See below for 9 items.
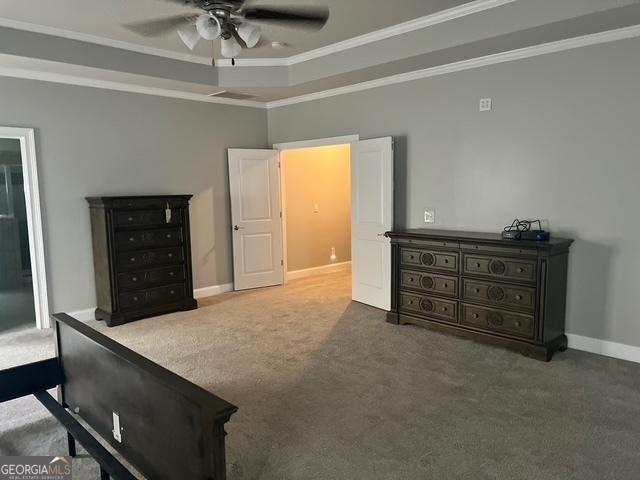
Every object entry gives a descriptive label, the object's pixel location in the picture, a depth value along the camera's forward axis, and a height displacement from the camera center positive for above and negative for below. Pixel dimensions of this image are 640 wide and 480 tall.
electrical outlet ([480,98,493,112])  4.44 +0.79
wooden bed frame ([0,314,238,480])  1.70 -0.97
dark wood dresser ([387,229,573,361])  3.81 -0.89
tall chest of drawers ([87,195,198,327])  4.87 -0.68
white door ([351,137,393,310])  5.23 -0.34
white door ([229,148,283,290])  6.36 -0.36
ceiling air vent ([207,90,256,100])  5.73 +1.22
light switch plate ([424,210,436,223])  5.00 -0.29
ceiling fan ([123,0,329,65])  2.74 +1.04
